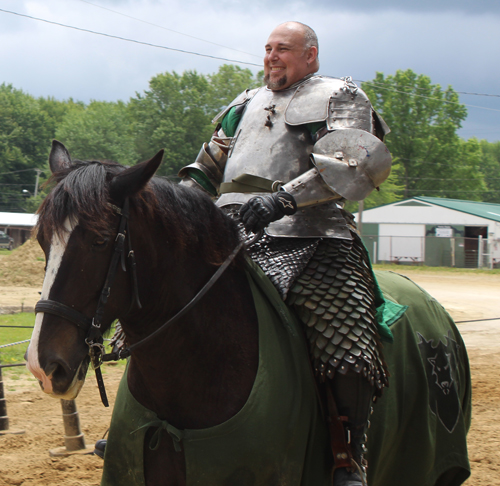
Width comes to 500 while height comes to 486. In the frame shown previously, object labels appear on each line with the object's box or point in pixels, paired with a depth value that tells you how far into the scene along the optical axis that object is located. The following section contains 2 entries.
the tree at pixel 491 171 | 79.62
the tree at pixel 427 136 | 52.00
